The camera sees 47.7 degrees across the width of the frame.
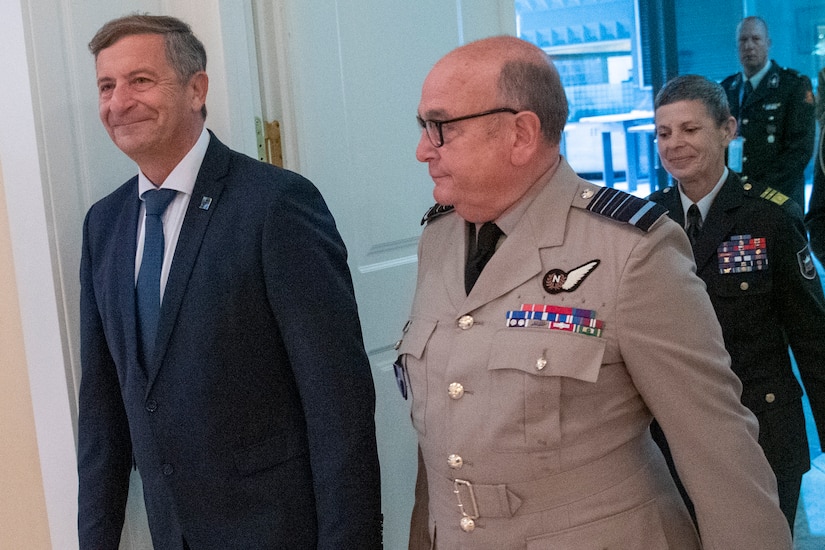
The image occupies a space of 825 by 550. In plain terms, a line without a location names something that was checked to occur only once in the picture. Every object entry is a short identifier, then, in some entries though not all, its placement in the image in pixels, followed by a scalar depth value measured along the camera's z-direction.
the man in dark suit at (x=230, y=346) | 1.62
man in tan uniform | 1.35
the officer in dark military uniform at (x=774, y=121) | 5.38
